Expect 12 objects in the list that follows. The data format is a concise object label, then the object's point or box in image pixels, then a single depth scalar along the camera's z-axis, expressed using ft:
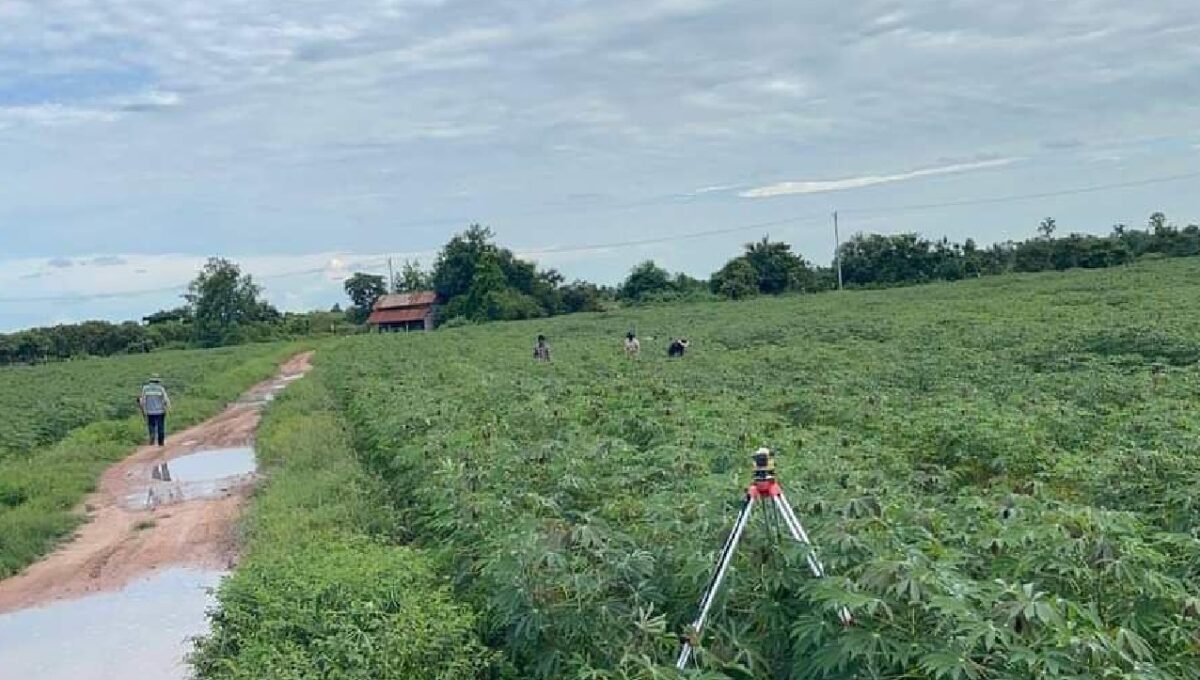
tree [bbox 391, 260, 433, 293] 331.82
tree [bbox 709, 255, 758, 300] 238.89
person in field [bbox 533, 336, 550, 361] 86.69
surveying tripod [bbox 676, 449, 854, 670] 14.34
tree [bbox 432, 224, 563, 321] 251.60
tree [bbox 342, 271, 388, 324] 333.83
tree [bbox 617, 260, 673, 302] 265.13
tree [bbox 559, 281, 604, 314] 260.62
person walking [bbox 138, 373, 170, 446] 67.56
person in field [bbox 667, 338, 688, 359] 84.33
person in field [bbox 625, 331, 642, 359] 87.10
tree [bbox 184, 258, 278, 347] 271.69
